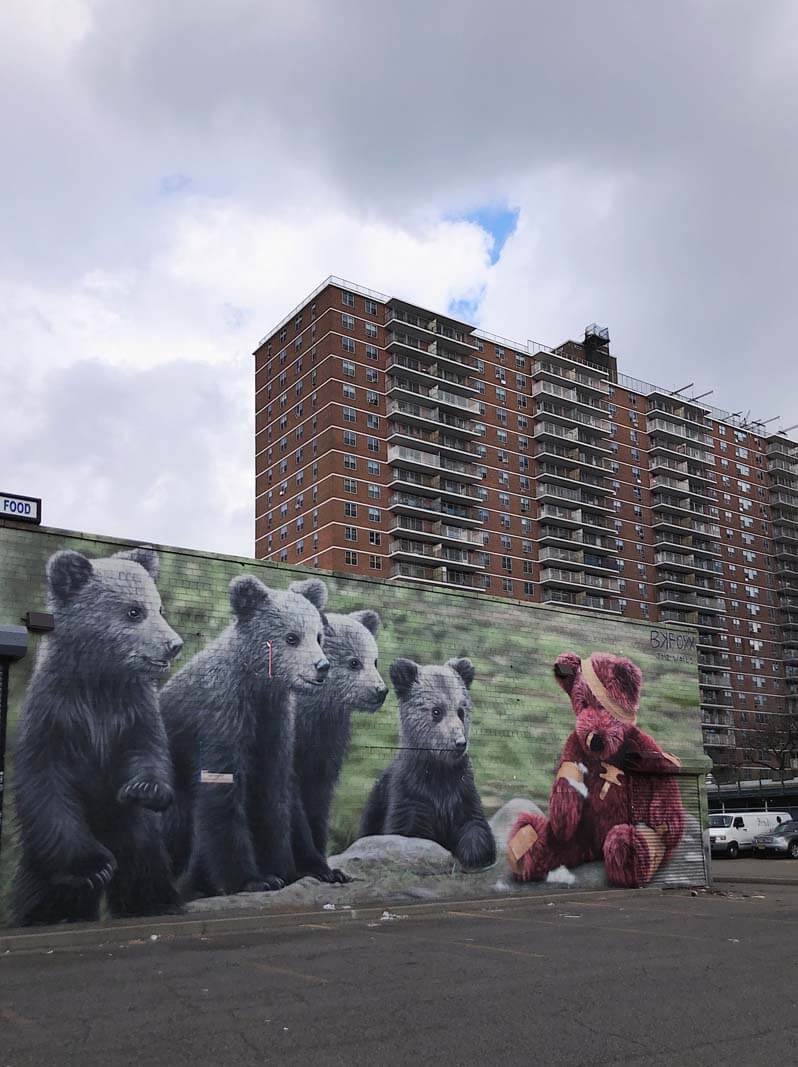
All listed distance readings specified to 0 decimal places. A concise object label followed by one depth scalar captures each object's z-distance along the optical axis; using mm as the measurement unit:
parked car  40031
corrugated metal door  25516
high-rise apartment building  93062
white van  41656
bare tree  102250
